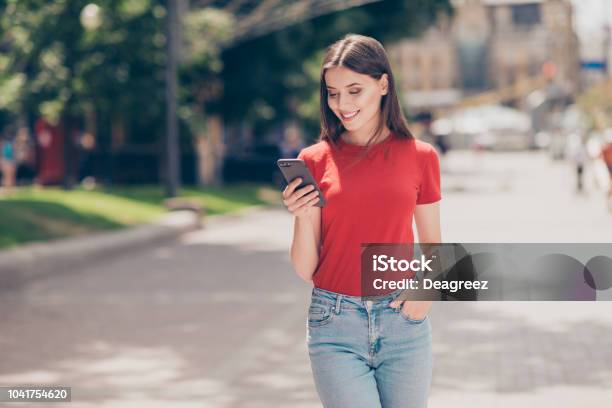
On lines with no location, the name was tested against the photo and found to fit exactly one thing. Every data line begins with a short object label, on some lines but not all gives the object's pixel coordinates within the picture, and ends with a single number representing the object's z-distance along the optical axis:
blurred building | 123.81
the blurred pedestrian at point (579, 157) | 30.69
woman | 3.77
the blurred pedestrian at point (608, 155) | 17.17
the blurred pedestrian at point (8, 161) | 30.96
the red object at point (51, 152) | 32.75
